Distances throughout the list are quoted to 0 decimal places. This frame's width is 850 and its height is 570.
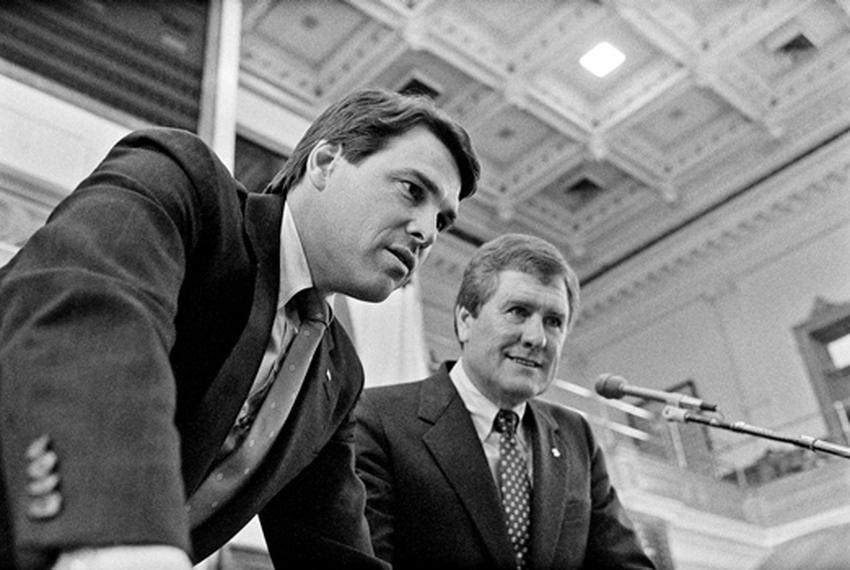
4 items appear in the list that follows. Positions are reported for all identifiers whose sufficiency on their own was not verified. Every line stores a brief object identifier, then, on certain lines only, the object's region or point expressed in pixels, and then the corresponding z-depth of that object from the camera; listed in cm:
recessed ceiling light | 849
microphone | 185
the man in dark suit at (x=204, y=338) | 57
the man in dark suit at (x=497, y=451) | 166
